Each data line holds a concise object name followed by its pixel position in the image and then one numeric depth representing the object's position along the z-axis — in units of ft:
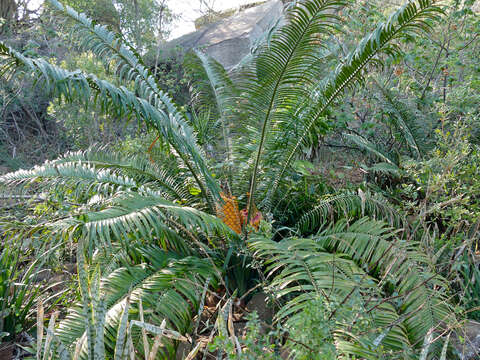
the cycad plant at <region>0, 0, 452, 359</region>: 7.02
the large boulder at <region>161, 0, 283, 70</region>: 28.27
